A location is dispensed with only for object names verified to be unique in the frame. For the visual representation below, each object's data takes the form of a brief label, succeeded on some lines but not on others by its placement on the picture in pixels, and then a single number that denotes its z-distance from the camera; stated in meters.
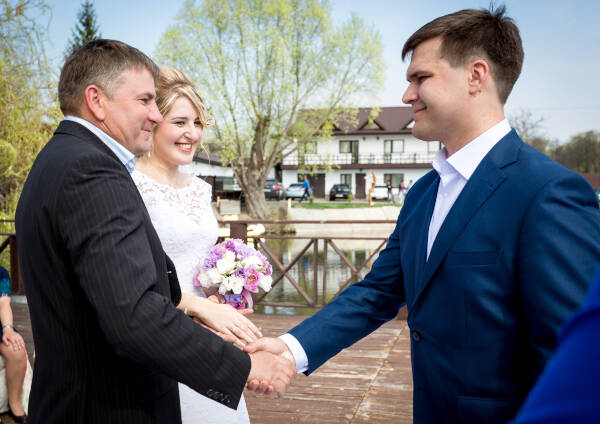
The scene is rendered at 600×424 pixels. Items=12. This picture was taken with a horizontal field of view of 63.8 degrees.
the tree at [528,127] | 45.09
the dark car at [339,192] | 38.97
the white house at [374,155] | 44.34
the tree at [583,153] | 52.69
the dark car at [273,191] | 35.62
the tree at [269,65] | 22.67
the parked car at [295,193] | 36.59
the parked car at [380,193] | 40.06
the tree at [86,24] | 36.29
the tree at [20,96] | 7.62
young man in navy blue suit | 1.26
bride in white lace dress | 2.58
